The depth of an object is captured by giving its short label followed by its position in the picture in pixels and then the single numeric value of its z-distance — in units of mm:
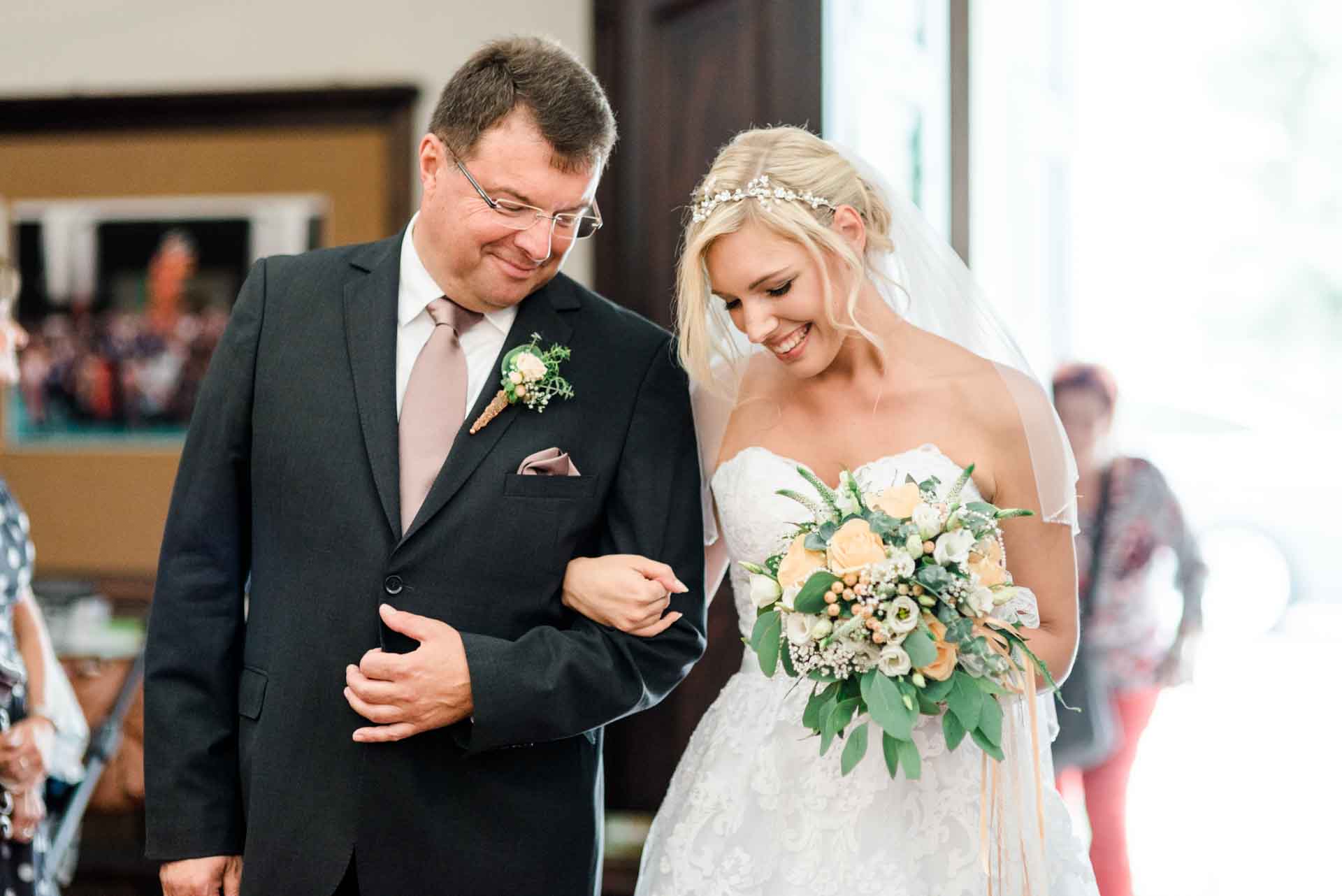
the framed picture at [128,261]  4352
